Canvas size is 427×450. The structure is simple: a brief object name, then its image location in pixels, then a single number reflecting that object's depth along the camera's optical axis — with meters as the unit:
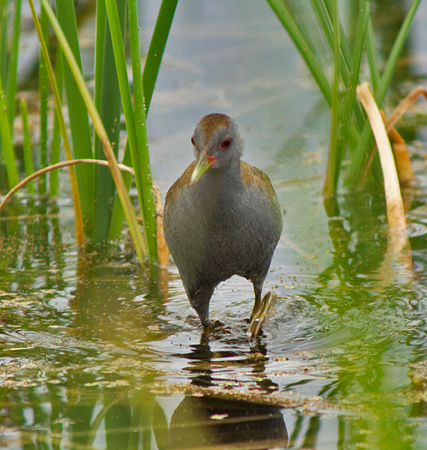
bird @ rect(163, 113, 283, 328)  4.82
